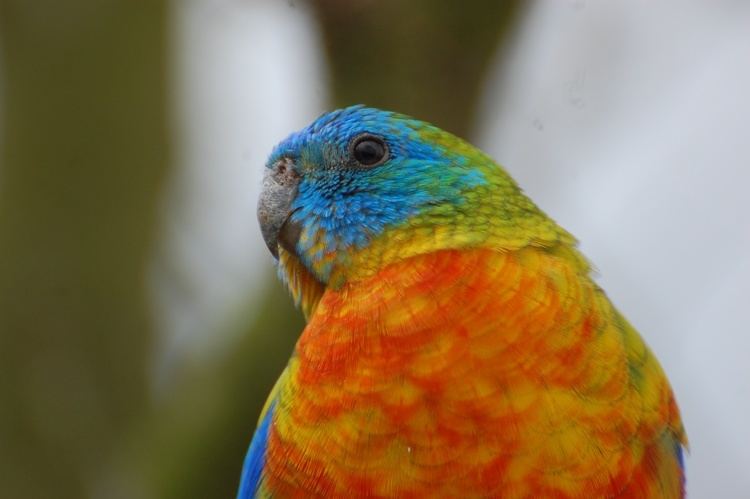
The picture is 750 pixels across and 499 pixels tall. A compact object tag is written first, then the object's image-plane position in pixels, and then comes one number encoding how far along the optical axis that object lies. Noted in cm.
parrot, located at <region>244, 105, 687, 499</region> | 471
